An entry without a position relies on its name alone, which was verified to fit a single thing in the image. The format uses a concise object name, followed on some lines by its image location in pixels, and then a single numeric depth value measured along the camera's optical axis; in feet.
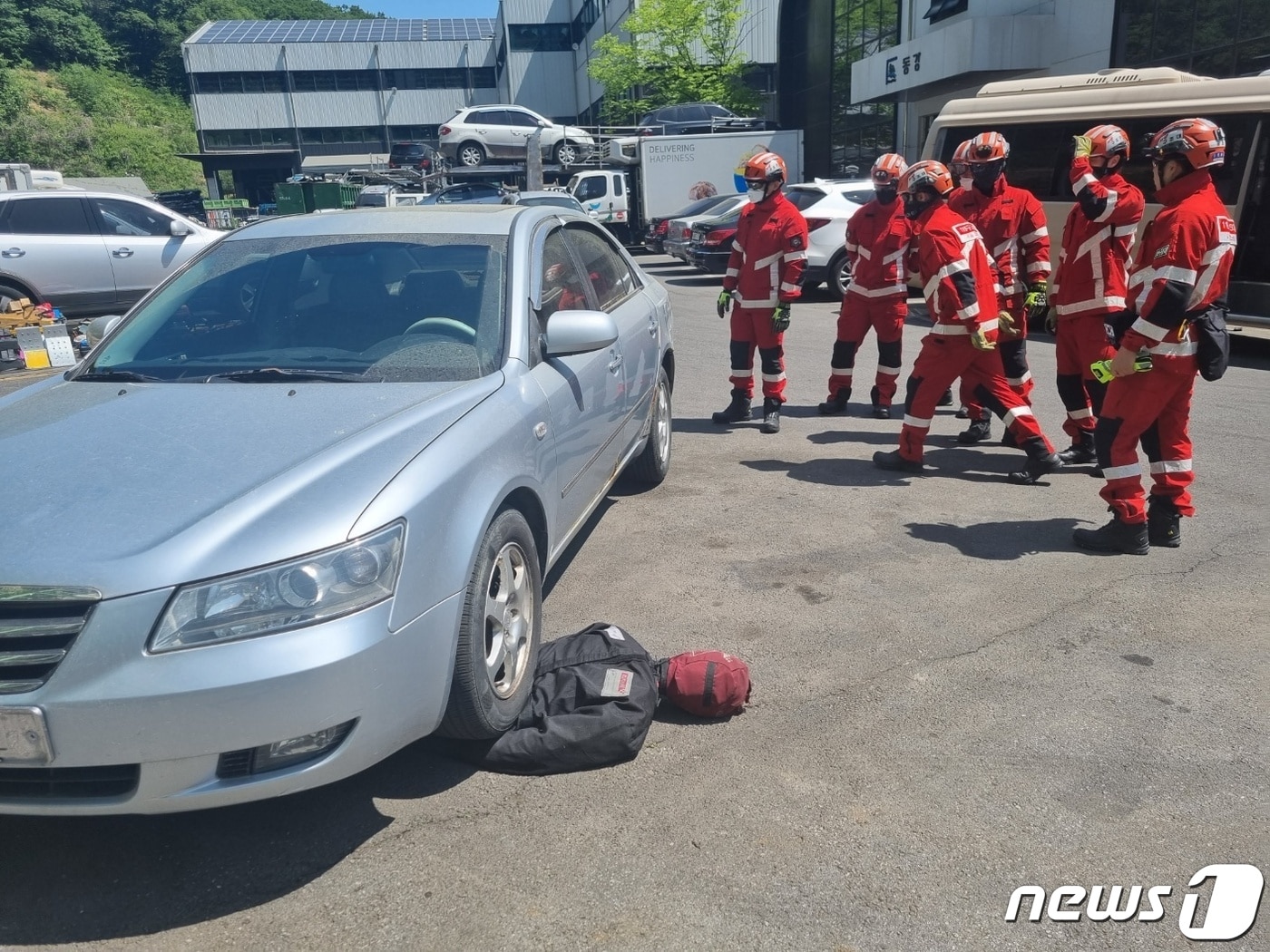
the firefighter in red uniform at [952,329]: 19.66
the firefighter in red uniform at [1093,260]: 20.07
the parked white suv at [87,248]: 38.37
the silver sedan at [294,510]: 7.82
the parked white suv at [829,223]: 52.85
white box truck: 81.82
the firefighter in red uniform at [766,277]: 24.27
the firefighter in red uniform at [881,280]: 25.62
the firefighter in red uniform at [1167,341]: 14.80
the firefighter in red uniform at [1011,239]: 22.88
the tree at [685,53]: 117.08
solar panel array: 197.88
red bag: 11.41
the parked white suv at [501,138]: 90.53
